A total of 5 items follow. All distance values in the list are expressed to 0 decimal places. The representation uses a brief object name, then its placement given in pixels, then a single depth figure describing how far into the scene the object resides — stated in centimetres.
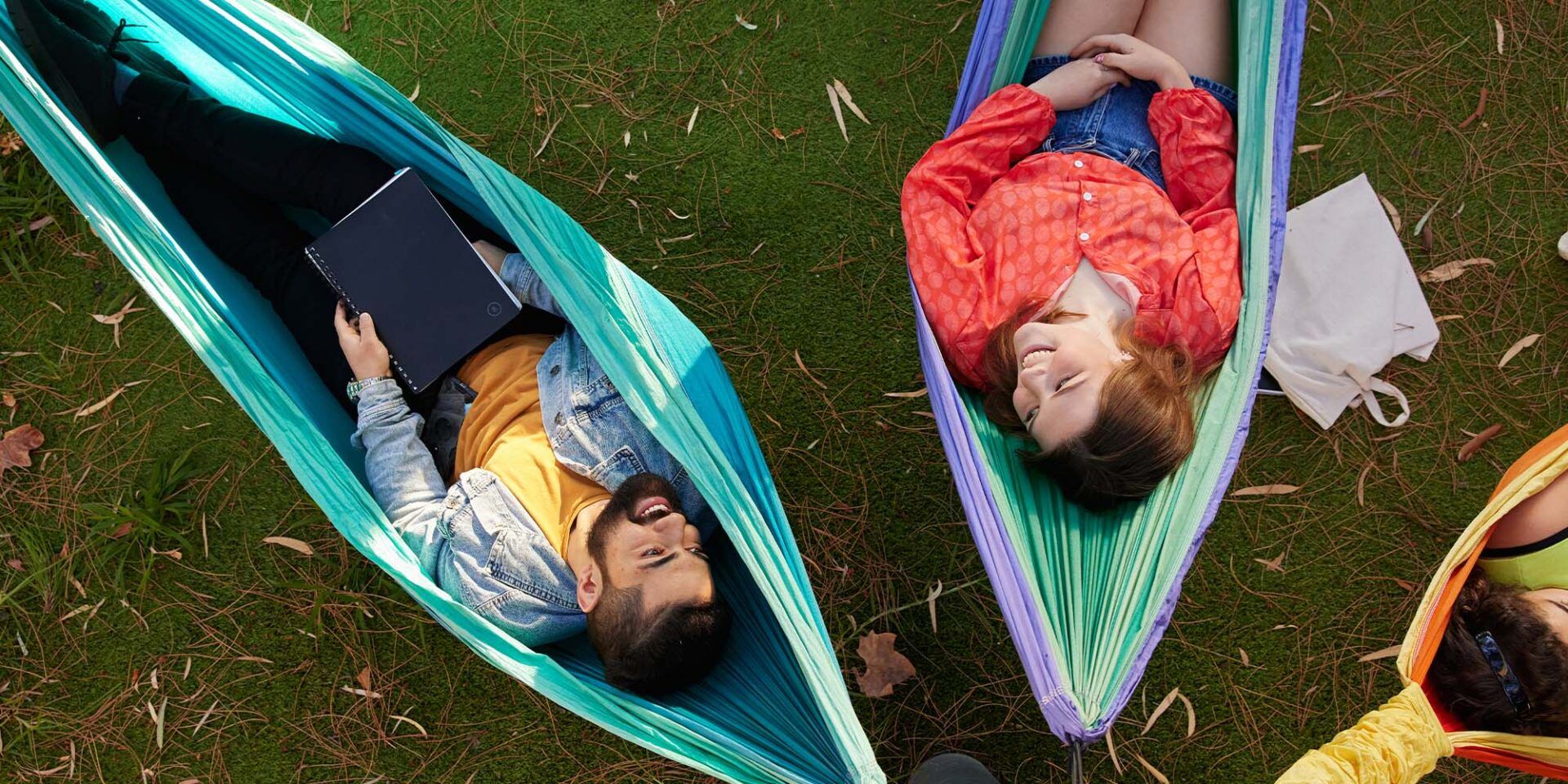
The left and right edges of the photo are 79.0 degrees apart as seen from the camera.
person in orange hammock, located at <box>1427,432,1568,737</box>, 169
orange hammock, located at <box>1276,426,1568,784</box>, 150
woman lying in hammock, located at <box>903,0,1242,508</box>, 175
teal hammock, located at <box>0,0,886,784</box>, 162
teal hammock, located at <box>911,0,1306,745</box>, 164
